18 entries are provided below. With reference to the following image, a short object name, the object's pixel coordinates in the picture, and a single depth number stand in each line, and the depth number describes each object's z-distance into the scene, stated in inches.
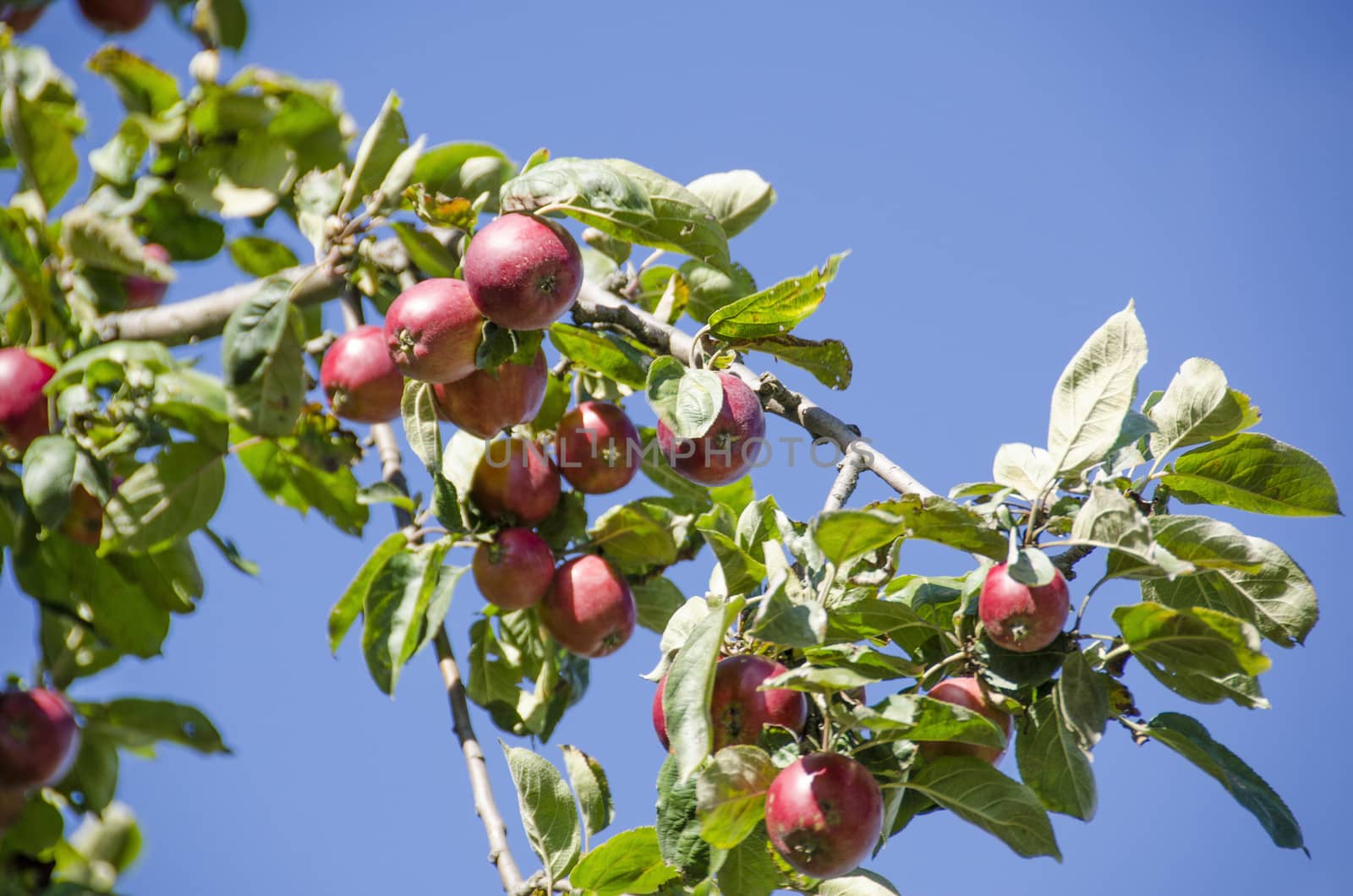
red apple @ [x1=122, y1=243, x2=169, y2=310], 143.1
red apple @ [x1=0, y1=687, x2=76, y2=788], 137.8
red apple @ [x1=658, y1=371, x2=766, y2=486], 139.6
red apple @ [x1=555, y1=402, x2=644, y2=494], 144.3
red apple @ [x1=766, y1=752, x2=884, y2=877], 135.0
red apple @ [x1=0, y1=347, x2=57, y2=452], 137.9
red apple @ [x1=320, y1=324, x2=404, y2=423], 141.9
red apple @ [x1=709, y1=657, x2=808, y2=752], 136.7
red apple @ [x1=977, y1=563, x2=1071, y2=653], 135.4
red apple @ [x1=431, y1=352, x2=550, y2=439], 140.5
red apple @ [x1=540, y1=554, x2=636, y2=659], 143.5
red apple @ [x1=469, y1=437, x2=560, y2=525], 144.1
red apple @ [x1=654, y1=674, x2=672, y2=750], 138.6
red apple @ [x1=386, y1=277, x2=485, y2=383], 139.0
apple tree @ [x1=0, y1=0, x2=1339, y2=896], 135.8
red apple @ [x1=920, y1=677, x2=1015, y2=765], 137.0
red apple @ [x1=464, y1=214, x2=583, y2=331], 138.0
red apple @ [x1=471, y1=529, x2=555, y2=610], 143.2
